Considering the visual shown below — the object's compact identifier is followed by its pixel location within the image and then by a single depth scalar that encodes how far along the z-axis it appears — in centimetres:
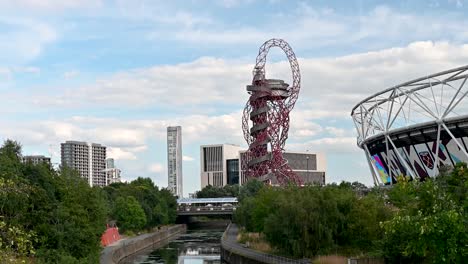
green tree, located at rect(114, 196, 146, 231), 8319
